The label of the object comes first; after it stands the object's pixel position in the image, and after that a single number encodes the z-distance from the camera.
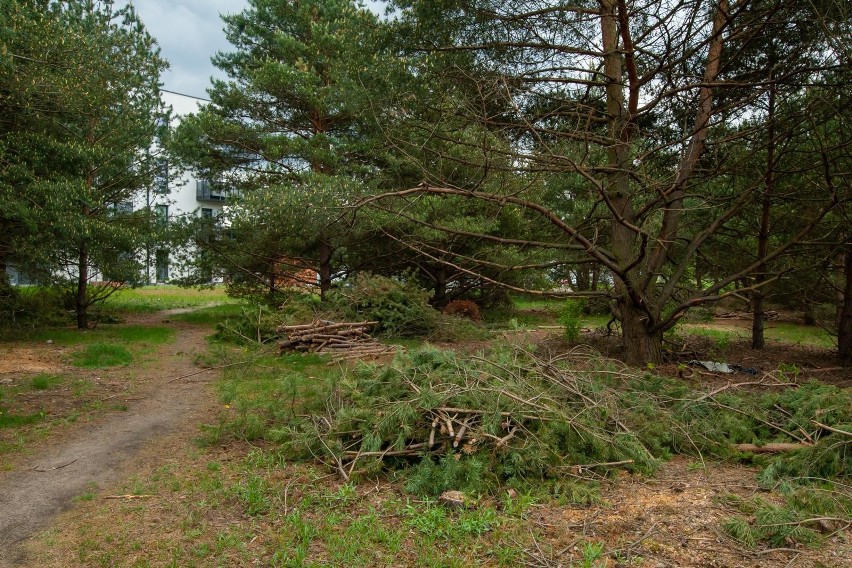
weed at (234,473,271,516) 4.44
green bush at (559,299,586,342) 11.97
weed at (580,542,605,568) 3.54
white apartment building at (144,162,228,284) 15.91
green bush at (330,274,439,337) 13.39
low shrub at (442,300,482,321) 17.28
